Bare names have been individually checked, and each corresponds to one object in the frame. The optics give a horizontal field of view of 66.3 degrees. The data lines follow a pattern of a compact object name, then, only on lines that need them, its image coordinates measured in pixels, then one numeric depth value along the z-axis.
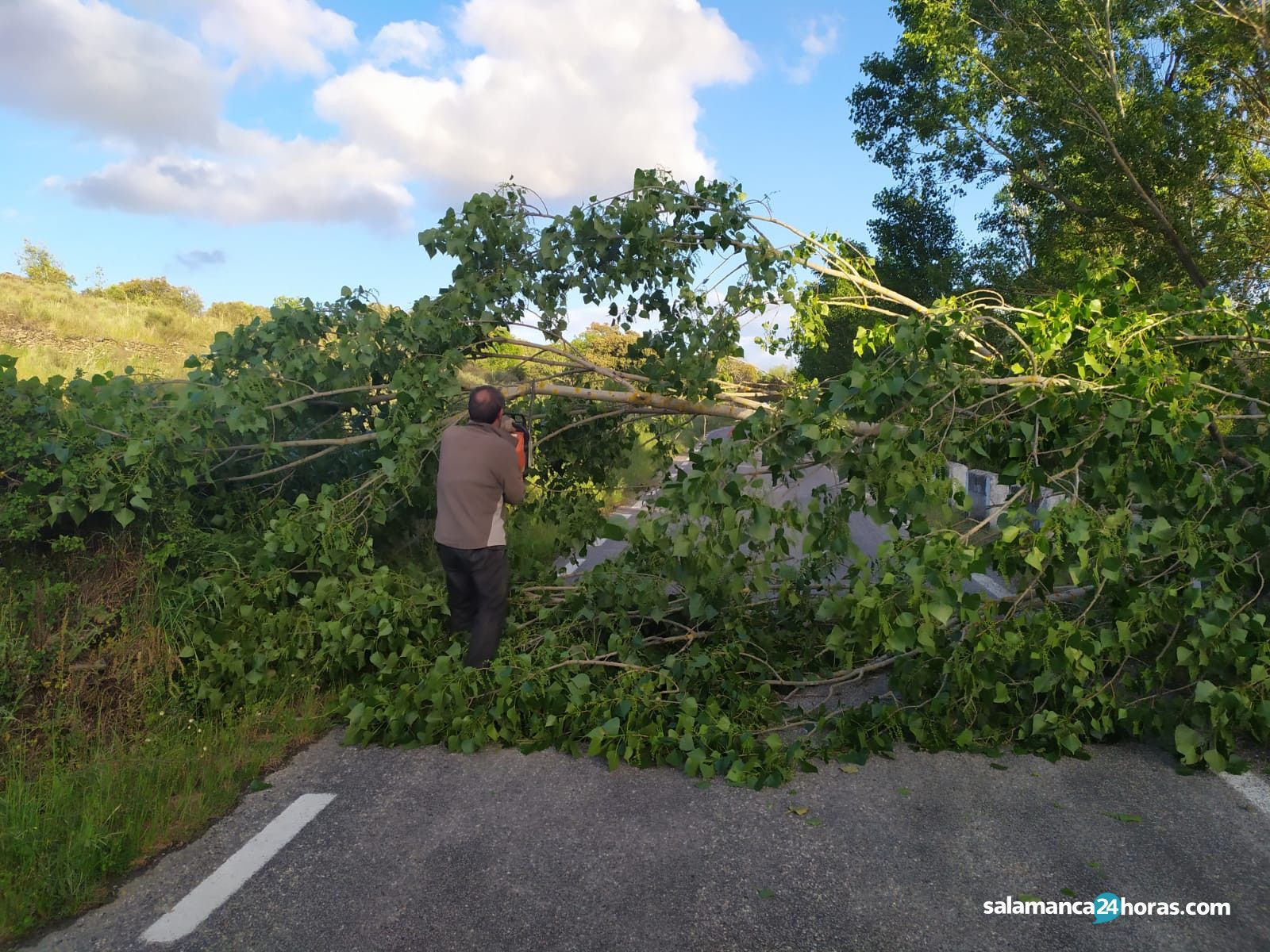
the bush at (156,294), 43.59
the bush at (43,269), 40.38
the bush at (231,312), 40.65
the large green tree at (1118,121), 15.00
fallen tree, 4.99
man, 5.88
